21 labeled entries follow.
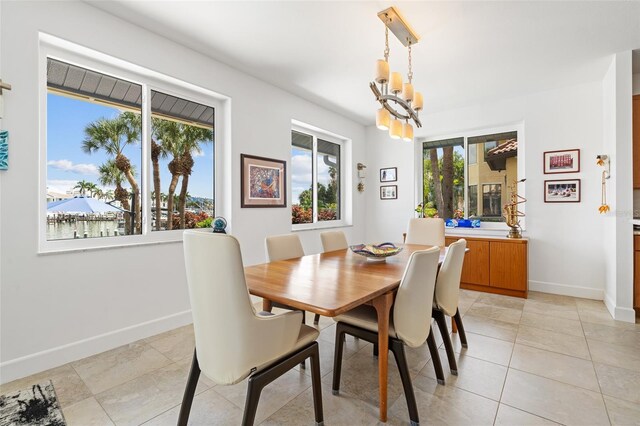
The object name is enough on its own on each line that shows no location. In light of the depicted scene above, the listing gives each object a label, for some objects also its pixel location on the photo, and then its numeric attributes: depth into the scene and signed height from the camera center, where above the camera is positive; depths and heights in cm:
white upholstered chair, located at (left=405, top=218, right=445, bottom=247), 329 -22
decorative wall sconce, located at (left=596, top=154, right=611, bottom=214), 322 +43
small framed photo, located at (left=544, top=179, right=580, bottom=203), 368 +28
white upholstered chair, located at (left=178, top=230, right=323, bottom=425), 118 -48
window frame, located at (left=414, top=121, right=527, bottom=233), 413 +82
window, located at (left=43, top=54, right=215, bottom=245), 229 +51
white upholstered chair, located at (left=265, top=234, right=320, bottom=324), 244 -30
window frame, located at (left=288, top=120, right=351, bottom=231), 434 +60
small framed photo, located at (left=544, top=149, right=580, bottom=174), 366 +65
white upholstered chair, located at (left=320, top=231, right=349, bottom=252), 298 -29
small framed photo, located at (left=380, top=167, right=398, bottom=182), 516 +68
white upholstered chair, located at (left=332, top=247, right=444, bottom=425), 153 -58
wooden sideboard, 368 -70
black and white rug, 156 -110
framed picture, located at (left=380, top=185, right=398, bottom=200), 517 +37
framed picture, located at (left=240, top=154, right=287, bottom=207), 335 +38
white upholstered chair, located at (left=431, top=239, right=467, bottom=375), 195 -53
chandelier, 201 +91
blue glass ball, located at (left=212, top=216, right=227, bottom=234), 299 -12
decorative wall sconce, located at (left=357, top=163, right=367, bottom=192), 530 +70
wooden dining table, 131 -38
